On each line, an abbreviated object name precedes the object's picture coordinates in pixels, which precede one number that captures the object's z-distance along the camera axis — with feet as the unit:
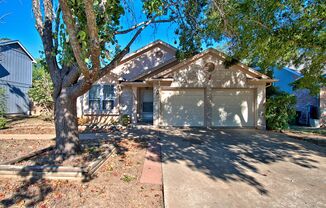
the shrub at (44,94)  48.03
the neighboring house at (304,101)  45.70
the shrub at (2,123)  35.91
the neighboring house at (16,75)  58.80
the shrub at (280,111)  36.70
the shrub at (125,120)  41.09
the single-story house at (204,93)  37.81
